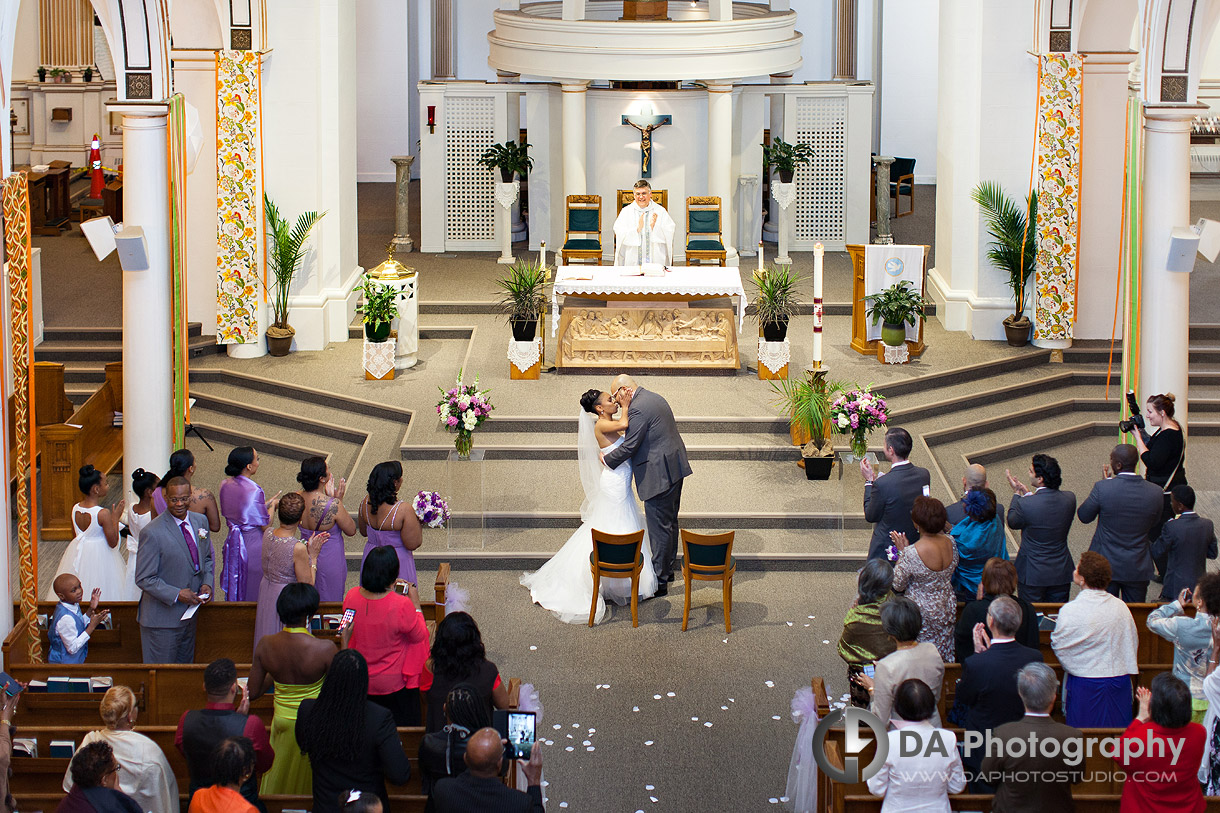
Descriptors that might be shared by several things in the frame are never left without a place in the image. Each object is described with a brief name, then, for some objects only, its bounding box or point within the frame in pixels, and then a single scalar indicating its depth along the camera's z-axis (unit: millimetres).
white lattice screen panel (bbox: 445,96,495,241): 17672
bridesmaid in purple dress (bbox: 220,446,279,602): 8164
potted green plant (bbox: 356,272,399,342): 13289
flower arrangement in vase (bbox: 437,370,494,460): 10695
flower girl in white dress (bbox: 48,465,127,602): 8234
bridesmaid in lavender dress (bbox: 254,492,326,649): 7328
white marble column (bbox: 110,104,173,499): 10234
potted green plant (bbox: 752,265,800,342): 13023
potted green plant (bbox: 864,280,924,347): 13680
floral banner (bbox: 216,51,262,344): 13586
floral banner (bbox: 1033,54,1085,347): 13758
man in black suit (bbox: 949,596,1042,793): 6152
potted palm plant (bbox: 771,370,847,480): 11672
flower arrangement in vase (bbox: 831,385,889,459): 11156
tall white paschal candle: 11562
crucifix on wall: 16922
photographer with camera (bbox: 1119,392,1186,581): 9258
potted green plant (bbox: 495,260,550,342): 13156
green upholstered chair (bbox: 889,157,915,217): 19859
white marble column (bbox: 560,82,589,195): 16562
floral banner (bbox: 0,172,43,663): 7891
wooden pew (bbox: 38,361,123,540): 10883
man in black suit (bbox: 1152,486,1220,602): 8094
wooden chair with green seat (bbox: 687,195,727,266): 16047
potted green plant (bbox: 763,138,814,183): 17297
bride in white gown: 9648
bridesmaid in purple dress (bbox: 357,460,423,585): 7910
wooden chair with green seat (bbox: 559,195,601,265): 16062
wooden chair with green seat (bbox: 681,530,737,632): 9242
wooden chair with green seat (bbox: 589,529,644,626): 9234
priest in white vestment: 14125
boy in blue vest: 7148
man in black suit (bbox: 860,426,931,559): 8453
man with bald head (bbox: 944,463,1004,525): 8062
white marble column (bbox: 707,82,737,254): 16469
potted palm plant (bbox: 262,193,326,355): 13930
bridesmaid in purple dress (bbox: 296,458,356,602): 7762
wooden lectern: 13938
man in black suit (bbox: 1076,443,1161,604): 8250
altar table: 13641
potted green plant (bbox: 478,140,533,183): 17219
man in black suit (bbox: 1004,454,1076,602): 8102
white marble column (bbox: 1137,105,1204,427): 10625
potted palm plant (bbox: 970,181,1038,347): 14086
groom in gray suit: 9586
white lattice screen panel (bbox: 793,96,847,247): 17859
